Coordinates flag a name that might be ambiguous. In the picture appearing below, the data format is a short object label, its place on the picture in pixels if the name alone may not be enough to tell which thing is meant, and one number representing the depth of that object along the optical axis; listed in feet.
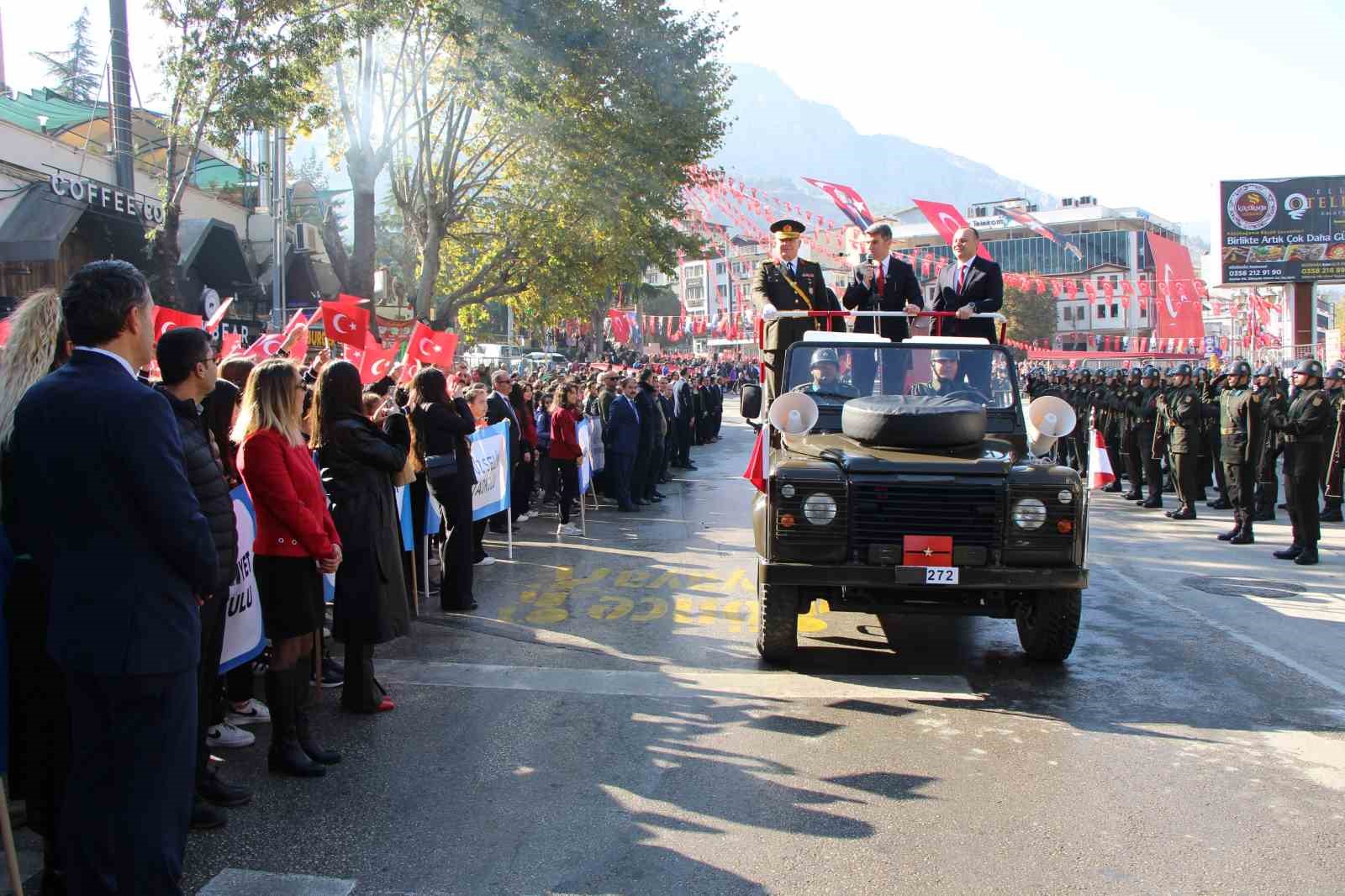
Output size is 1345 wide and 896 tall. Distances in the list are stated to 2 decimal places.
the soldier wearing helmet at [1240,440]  41.70
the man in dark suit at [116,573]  10.19
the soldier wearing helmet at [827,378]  26.35
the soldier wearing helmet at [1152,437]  52.49
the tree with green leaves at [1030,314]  308.40
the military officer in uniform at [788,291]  28.91
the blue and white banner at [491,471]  33.58
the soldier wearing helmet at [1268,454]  43.50
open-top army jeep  21.49
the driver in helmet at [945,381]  25.79
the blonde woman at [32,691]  13.15
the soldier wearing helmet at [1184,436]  47.57
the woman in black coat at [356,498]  18.72
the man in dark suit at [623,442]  50.93
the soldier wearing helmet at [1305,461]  36.27
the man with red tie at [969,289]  28.66
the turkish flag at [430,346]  45.88
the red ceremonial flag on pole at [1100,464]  47.27
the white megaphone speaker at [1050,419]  24.06
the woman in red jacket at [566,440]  45.21
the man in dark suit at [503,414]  41.22
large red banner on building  159.12
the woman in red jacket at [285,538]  16.40
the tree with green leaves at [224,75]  48.67
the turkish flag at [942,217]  89.08
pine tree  188.65
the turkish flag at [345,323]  41.39
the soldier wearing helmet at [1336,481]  47.67
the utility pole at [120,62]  50.70
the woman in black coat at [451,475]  28.22
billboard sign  118.52
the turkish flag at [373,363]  39.24
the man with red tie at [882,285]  29.35
